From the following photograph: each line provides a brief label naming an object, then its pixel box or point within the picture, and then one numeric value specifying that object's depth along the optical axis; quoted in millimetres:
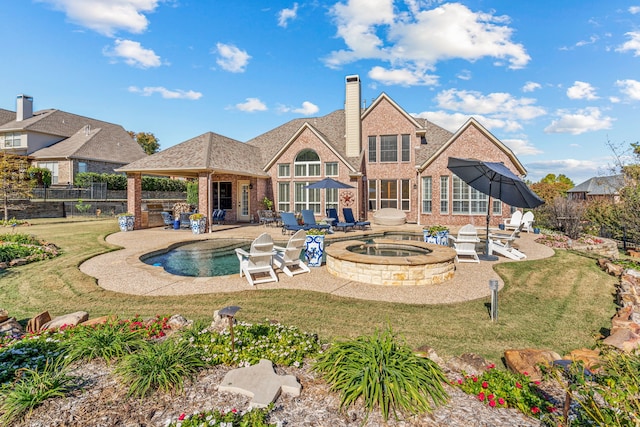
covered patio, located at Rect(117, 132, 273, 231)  17328
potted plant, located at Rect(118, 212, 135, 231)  16984
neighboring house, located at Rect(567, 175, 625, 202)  40412
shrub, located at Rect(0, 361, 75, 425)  2754
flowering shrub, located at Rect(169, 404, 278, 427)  2553
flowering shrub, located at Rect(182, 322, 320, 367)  3713
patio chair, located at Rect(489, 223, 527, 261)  10711
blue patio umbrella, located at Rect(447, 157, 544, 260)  9312
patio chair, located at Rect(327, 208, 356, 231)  17234
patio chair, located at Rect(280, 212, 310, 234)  15766
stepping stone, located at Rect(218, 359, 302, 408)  2967
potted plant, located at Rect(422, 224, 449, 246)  11945
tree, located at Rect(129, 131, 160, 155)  60000
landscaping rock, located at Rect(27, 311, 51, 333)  4828
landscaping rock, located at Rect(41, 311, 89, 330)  4875
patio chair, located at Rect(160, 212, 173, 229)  18453
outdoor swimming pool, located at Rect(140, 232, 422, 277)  9733
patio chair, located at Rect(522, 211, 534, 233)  17141
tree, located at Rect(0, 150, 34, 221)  18781
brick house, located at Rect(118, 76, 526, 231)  20375
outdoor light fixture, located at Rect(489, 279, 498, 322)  5477
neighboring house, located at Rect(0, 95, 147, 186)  33094
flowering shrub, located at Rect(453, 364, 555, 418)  2885
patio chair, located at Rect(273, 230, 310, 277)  8656
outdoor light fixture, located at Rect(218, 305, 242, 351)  3819
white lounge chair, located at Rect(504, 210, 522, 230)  17609
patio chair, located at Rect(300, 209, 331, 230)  17266
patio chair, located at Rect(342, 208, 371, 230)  18722
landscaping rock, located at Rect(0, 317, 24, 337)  4646
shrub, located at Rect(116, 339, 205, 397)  3117
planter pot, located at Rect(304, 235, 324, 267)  9508
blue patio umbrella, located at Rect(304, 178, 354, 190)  17594
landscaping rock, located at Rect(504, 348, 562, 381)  3728
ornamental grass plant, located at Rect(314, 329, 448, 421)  2855
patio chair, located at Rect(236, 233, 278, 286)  7805
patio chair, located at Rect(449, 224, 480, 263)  10112
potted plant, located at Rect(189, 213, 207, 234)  16281
